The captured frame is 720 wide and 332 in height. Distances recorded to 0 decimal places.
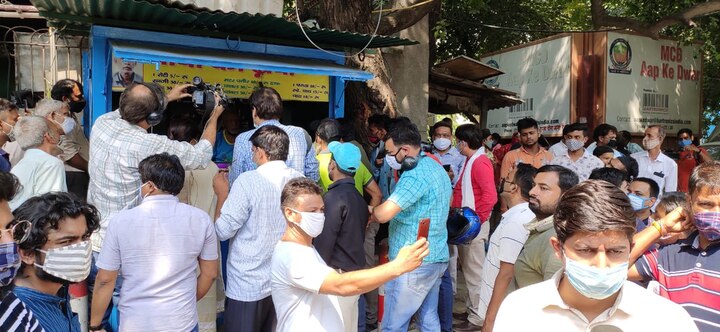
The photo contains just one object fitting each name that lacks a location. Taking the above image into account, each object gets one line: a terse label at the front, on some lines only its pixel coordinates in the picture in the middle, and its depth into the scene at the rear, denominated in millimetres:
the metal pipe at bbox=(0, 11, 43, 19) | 7035
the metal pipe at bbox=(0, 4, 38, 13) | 7145
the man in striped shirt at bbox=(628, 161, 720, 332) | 2260
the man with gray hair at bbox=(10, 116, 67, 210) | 3760
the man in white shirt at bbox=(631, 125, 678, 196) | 6780
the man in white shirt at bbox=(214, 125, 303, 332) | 3570
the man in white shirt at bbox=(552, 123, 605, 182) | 6273
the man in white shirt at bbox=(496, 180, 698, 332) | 1781
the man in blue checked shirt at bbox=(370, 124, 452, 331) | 3904
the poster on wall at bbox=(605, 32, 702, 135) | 10812
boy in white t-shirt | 2318
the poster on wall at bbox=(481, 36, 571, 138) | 11078
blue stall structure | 4461
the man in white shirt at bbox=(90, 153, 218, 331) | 3049
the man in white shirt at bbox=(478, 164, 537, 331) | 3111
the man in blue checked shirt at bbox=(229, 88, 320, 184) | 4332
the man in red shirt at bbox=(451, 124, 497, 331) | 5680
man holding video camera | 3631
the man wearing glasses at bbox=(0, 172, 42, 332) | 1705
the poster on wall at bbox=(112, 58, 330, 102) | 5055
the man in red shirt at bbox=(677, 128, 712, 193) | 8137
